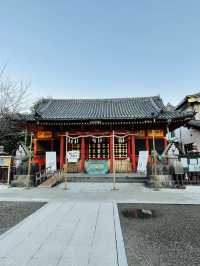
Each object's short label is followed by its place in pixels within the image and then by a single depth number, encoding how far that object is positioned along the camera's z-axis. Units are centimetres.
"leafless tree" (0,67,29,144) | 1586
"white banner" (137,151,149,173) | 1248
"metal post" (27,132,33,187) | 961
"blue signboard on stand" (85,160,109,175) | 1291
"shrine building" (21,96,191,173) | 1298
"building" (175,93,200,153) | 1727
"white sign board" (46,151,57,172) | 1279
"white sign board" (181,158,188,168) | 978
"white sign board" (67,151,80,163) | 1068
